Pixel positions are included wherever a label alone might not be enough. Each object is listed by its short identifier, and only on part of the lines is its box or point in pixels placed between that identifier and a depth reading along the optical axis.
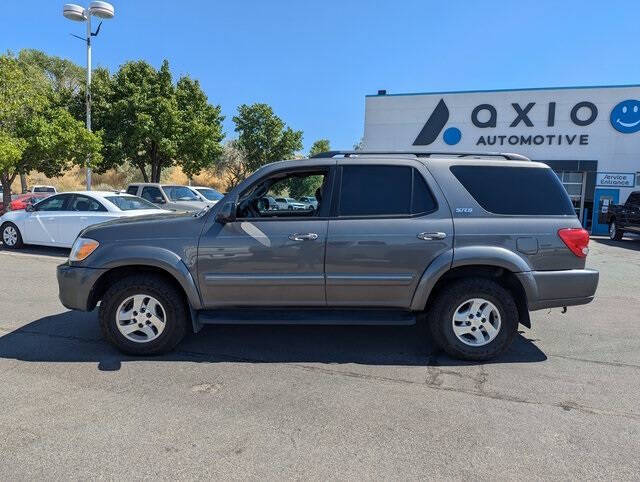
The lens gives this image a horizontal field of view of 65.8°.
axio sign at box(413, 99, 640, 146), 22.39
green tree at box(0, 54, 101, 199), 14.92
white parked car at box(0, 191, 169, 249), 10.70
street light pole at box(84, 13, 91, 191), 18.16
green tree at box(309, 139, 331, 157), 66.04
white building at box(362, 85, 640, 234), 22.48
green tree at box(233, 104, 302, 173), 40.00
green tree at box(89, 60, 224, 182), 22.61
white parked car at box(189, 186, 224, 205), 17.70
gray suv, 4.50
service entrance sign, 22.39
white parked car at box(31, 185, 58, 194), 34.03
